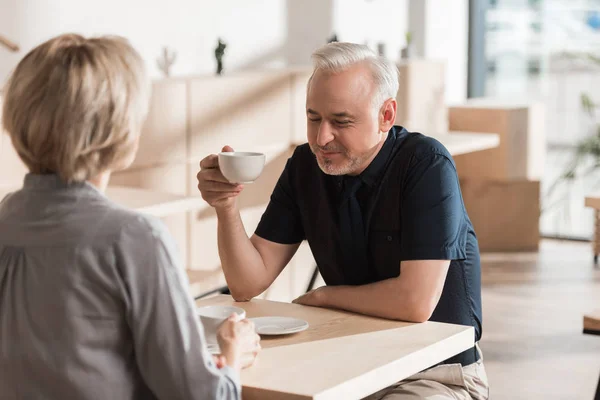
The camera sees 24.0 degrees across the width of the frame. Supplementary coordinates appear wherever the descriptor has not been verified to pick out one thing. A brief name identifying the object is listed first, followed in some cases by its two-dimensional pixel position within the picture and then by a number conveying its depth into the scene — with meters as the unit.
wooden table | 2.39
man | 3.12
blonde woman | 1.99
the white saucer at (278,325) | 2.80
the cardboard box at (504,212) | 9.22
